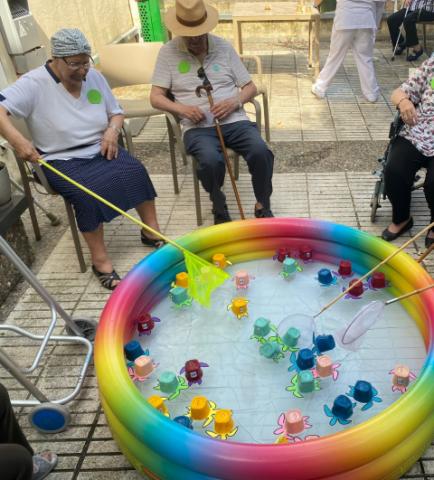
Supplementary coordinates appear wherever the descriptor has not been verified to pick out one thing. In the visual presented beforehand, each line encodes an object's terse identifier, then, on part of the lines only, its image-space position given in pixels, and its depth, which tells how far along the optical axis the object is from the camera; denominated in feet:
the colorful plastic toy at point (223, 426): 6.82
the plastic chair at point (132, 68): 14.11
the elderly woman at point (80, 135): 9.62
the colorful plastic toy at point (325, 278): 9.51
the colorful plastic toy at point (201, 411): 7.00
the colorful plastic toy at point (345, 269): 9.58
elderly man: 11.43
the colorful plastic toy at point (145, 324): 8.64
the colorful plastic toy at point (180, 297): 9.39
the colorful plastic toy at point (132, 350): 8.05
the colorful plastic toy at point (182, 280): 9.61
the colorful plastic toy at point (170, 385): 7.55
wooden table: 21.80
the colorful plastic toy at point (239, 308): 9.00
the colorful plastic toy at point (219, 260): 10.01
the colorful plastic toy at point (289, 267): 9.87
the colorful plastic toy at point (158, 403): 7.02
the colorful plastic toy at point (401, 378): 7.23
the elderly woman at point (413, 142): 10.39
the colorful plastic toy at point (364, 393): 7.07
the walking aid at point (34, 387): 6.70
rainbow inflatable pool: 5.59
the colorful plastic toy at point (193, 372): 7.64
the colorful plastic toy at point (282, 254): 10.17
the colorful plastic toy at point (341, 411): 6.88
